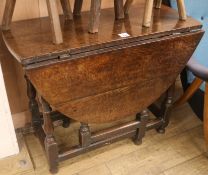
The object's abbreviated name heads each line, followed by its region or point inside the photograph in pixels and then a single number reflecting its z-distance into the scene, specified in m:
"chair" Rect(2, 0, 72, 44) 1.03
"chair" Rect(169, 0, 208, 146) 1.33
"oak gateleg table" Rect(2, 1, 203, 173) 1.05
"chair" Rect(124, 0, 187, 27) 1.21
